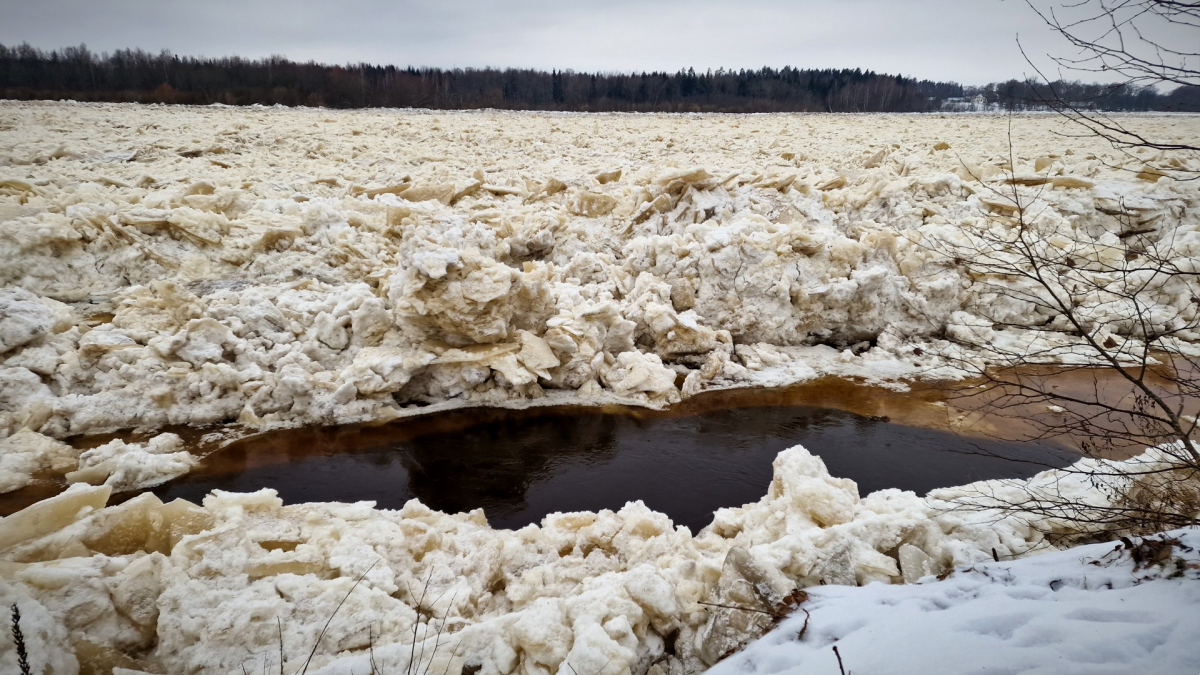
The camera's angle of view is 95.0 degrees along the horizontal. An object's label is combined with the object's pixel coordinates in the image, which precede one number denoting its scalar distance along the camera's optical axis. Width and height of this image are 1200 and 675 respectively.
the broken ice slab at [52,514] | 2.96
